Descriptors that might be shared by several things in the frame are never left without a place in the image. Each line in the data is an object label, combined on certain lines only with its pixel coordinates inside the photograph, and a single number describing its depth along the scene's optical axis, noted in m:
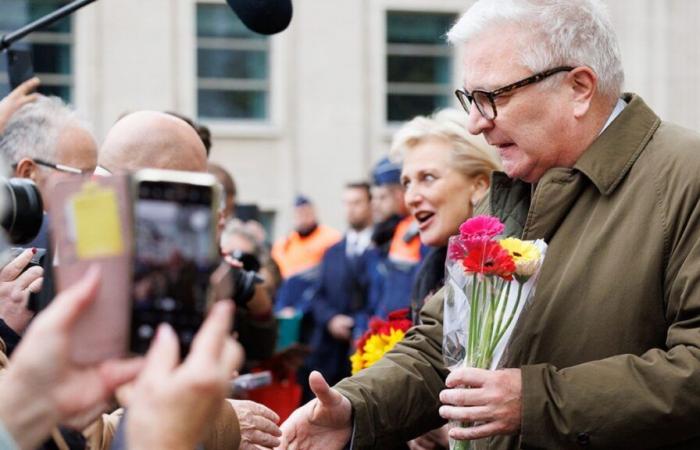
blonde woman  5.06
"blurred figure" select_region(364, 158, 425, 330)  7.77
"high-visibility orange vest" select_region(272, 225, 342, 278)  11.05
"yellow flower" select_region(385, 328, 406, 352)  4.49
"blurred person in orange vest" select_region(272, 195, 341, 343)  10.18
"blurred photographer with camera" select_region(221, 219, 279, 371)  5.79
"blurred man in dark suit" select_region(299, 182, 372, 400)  9.75
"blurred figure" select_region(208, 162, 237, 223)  6.46
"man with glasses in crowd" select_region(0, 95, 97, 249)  4.63
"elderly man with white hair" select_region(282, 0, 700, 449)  3.07
